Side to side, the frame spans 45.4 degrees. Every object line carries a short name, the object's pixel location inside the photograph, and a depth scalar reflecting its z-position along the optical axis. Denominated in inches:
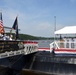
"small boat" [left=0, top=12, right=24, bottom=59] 298.9
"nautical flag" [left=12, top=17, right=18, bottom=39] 369.5
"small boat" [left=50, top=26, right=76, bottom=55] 392.7
